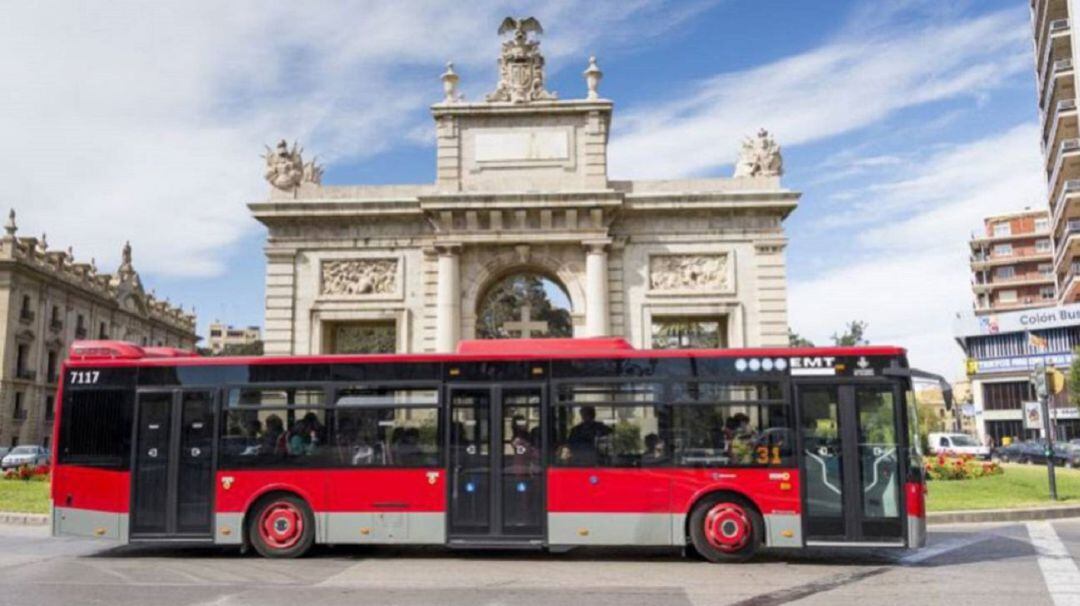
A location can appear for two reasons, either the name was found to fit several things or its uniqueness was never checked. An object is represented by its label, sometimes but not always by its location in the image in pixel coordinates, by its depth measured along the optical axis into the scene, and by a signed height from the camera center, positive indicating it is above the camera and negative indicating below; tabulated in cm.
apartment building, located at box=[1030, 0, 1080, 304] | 4297 +1557
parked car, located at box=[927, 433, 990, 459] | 3944 -101
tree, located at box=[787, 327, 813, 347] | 5582 +566
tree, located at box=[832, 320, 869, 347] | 5714 +597
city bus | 1090 -32
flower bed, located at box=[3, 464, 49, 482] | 2355 -129
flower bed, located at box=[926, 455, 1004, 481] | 2220 -121
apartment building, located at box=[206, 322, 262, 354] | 14112 +1543
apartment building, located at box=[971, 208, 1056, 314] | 7519 +1424
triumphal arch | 2436 +546
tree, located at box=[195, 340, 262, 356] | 7639 +734
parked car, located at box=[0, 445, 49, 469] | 3388 -122
